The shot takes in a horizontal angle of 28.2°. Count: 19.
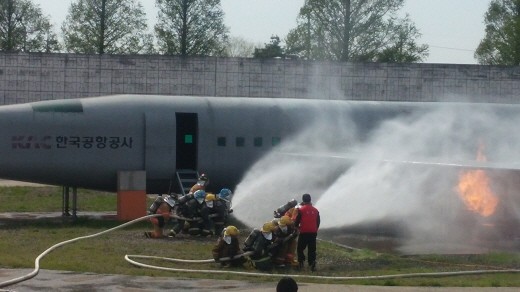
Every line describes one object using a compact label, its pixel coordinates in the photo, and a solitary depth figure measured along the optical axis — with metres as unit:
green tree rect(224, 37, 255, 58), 123.79
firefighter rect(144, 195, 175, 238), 27.66
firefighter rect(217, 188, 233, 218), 28.01
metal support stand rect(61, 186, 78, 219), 32.91
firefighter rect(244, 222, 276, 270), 21.52
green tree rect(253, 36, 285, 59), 71.15
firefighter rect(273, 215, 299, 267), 21.88
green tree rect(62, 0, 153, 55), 69.62
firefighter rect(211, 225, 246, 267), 21.70
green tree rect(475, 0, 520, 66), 75.44
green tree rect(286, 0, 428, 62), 70.25
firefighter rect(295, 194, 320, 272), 22.23
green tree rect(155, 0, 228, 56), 70.06
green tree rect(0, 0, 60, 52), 77.06
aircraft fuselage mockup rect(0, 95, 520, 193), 31.48
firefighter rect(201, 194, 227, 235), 27.77
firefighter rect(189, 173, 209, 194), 28.60
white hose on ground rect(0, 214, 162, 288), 17.91
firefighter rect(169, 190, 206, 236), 27.84
